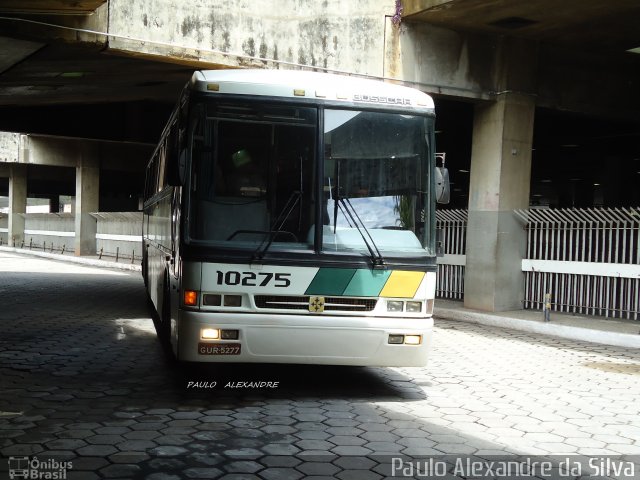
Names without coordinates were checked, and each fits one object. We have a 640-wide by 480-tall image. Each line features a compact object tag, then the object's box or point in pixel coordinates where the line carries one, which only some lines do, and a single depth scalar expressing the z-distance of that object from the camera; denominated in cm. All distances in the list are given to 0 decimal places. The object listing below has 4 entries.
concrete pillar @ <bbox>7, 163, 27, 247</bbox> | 4272
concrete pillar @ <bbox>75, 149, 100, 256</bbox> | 3488
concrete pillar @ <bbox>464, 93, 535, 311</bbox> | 1467
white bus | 641
